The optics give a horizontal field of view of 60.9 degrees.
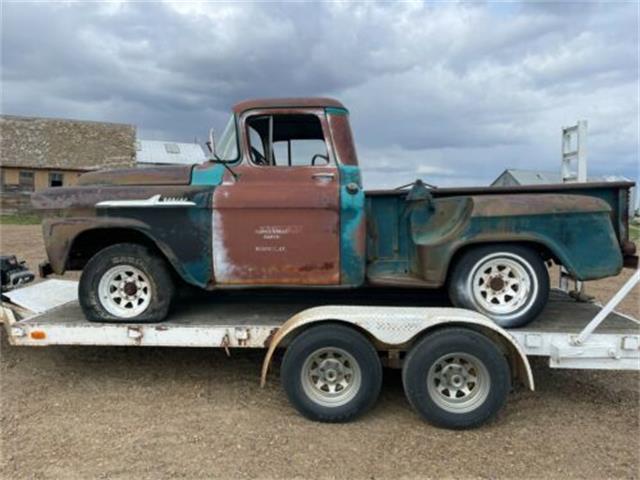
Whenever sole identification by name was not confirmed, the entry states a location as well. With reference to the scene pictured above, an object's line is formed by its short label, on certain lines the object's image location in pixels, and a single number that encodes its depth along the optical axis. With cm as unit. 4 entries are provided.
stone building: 2988
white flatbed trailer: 402
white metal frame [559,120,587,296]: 504
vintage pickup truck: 432
